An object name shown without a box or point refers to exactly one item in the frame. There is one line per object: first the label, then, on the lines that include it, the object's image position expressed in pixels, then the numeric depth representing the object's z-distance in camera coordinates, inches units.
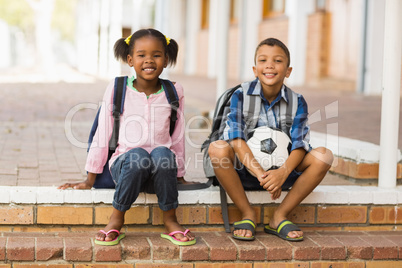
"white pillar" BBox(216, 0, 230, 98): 222.8
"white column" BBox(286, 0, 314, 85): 497.7
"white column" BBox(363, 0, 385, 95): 382.9
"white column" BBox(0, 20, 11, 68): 1210.6
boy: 125.3
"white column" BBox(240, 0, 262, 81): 598.2
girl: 119.2
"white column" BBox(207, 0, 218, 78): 726.8
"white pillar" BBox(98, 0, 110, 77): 756.1
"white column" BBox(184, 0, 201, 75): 869.8
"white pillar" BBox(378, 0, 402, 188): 136.8
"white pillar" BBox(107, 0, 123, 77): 581.3
